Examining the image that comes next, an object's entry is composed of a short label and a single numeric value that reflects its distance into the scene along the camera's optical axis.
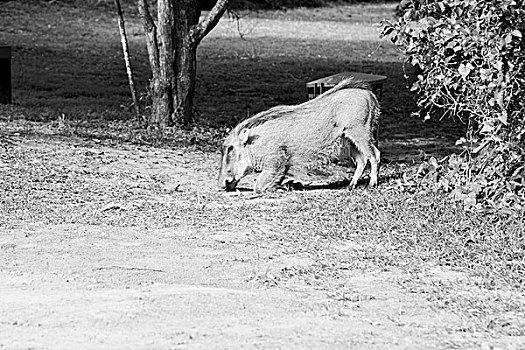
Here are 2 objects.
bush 13.99
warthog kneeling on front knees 16.83
